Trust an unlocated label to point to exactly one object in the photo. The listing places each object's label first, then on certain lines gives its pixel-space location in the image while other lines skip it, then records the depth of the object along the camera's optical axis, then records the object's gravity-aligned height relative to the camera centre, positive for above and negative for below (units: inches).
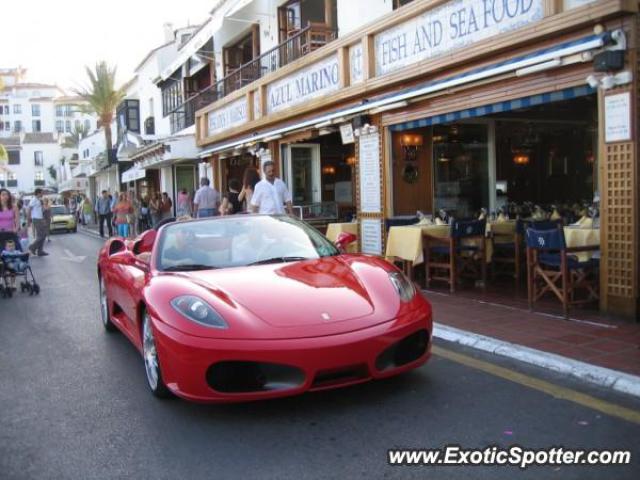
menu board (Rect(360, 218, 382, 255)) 438.0 -29.4
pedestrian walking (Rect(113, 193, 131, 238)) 764.0 -17.1
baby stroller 394.3 -41.1
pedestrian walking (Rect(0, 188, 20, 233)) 444.5 -6.2
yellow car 1229.1 -34.9
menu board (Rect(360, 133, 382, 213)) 436.1 +13.7
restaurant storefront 253.6 +50.4
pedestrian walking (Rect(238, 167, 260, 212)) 422.0 +9.2
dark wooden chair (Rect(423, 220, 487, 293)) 339.9 -33.7
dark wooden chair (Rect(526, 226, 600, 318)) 260.4 -33.3
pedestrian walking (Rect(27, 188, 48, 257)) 654.5 -19.1
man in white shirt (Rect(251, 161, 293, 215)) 376.8 +0.2
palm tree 1659.7 +286.1
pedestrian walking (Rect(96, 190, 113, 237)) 1005.2 -13.6
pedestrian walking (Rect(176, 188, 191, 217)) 861.8 -6.9
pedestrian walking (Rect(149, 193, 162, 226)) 916.6 -11.3
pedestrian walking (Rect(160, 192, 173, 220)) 906.1 -10.6
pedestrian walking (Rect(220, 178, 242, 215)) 480.7 -3.4
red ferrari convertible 149.5 -30.2
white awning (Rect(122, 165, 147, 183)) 1167.1 +50.4
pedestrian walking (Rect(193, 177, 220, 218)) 563.8 -1.6
